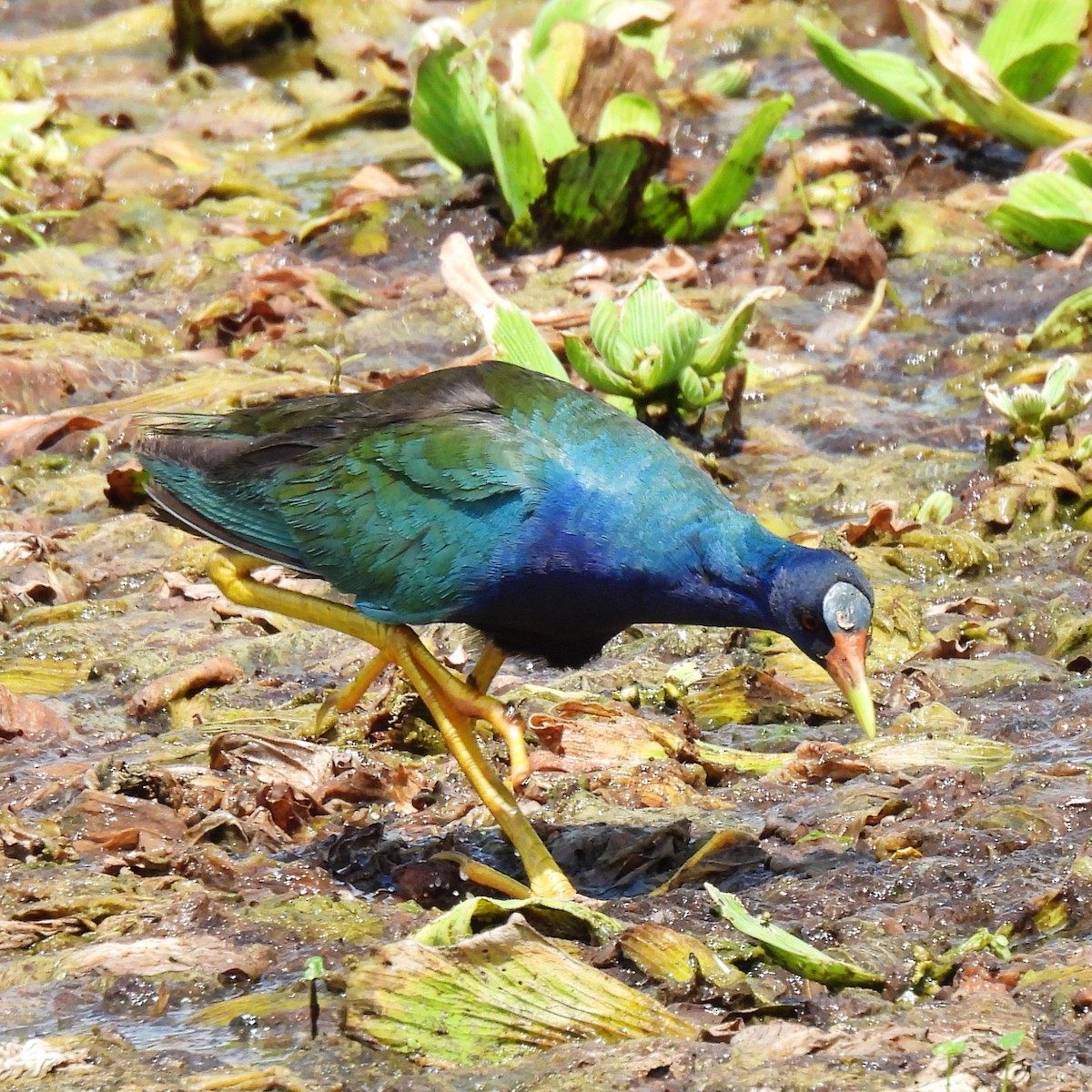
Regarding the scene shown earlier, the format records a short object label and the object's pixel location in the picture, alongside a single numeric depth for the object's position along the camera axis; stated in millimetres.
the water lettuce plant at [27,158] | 16937
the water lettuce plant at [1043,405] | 11602
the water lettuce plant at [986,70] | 16047
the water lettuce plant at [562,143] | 15211
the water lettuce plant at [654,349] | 12156
